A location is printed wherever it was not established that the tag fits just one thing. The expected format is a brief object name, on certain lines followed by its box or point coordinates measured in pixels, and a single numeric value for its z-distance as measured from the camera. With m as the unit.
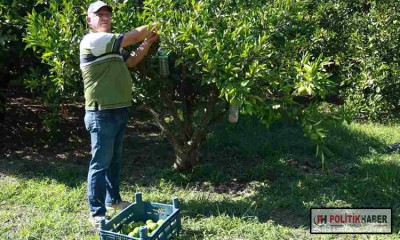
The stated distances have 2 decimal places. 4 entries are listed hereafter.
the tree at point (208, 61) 3.66
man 3.56
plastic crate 3.27
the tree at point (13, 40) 5.01
